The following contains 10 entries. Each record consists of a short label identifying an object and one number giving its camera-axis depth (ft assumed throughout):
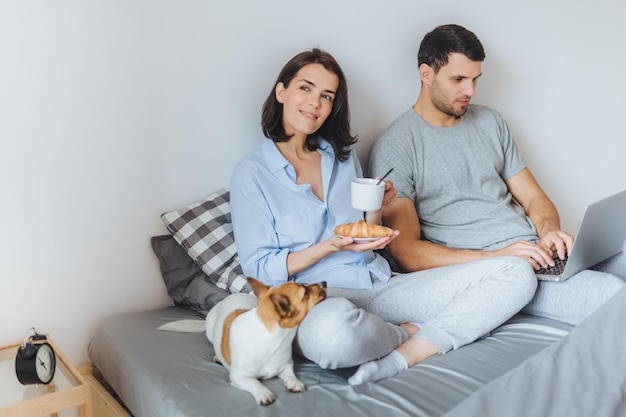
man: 6.61
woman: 4.96
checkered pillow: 5.81
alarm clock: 4.45
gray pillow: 5.86
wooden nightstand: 4.17
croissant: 4.99
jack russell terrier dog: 4.23
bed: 3.78
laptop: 5.24
